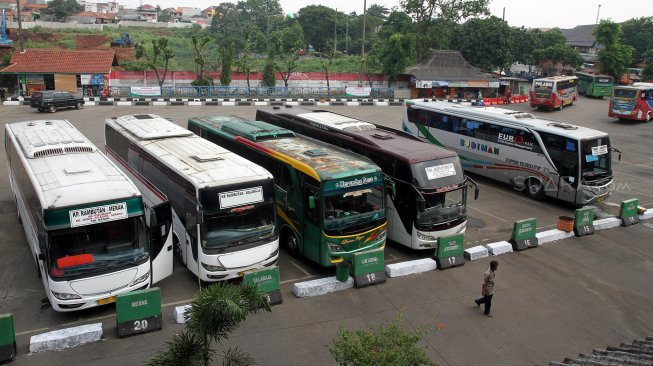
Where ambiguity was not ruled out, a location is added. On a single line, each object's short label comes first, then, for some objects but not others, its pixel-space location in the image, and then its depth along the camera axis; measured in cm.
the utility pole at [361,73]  4519
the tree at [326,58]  4486
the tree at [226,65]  4162
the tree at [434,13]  5366
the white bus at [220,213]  1062
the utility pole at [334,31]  7676
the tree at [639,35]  7244
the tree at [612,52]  5394
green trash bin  1156
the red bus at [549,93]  3944
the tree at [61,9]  10586
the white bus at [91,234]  923
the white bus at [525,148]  1734
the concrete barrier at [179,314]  987
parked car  3082
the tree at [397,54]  4475
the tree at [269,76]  4325
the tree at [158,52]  4103
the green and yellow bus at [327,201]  1168
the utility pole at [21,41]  3764
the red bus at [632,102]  3481
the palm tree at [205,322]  591
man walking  1037
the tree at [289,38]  6258
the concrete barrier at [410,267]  1235
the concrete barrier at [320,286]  1119
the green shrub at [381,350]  555
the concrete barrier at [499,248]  1398
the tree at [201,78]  4206
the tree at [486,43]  5453
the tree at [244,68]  4275
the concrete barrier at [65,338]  885
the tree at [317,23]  8138
